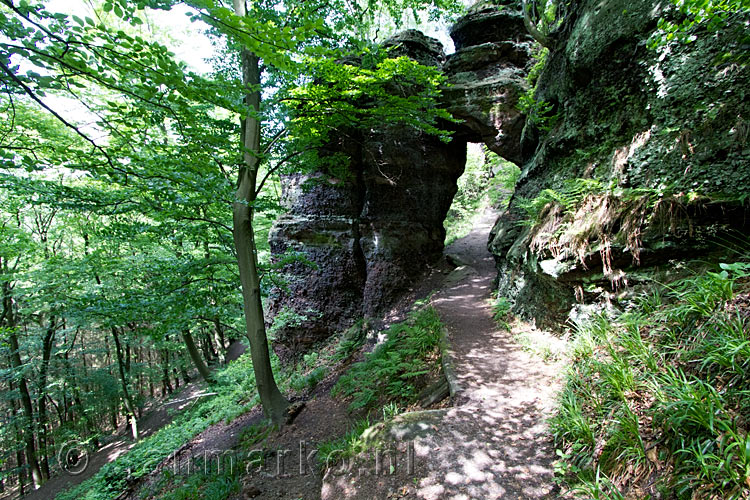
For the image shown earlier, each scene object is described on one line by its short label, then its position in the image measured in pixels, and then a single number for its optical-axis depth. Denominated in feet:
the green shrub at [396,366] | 18.52
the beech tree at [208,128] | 9.23
